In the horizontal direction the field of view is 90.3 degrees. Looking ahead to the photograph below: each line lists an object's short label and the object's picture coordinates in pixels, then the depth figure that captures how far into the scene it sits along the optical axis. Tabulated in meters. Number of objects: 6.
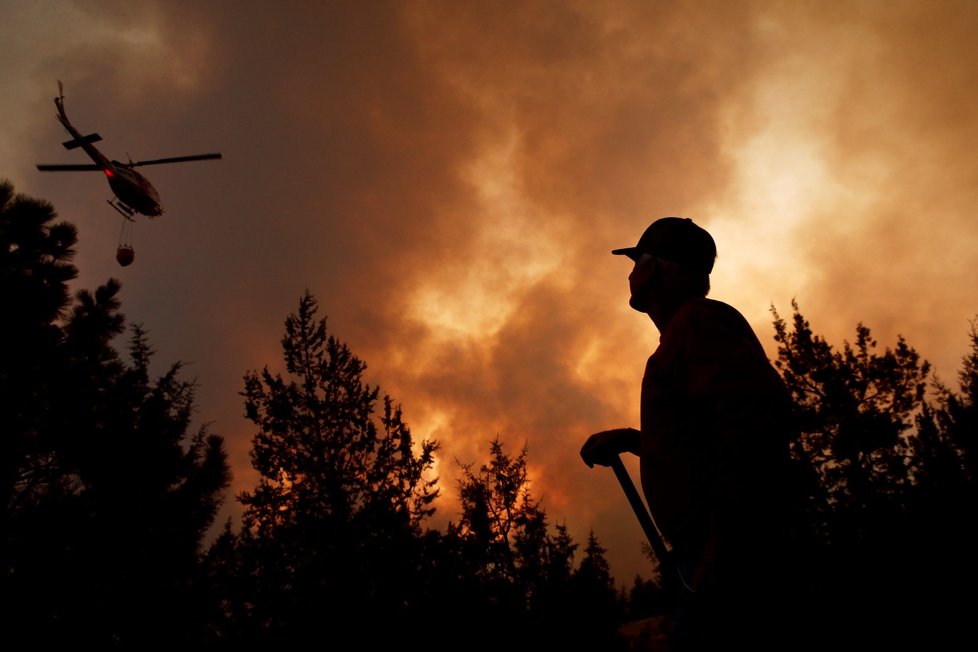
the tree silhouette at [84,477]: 8.03
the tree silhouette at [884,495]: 11.31
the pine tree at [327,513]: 15.35
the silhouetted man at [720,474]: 1.43
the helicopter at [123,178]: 18.88
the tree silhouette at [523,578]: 15.02
